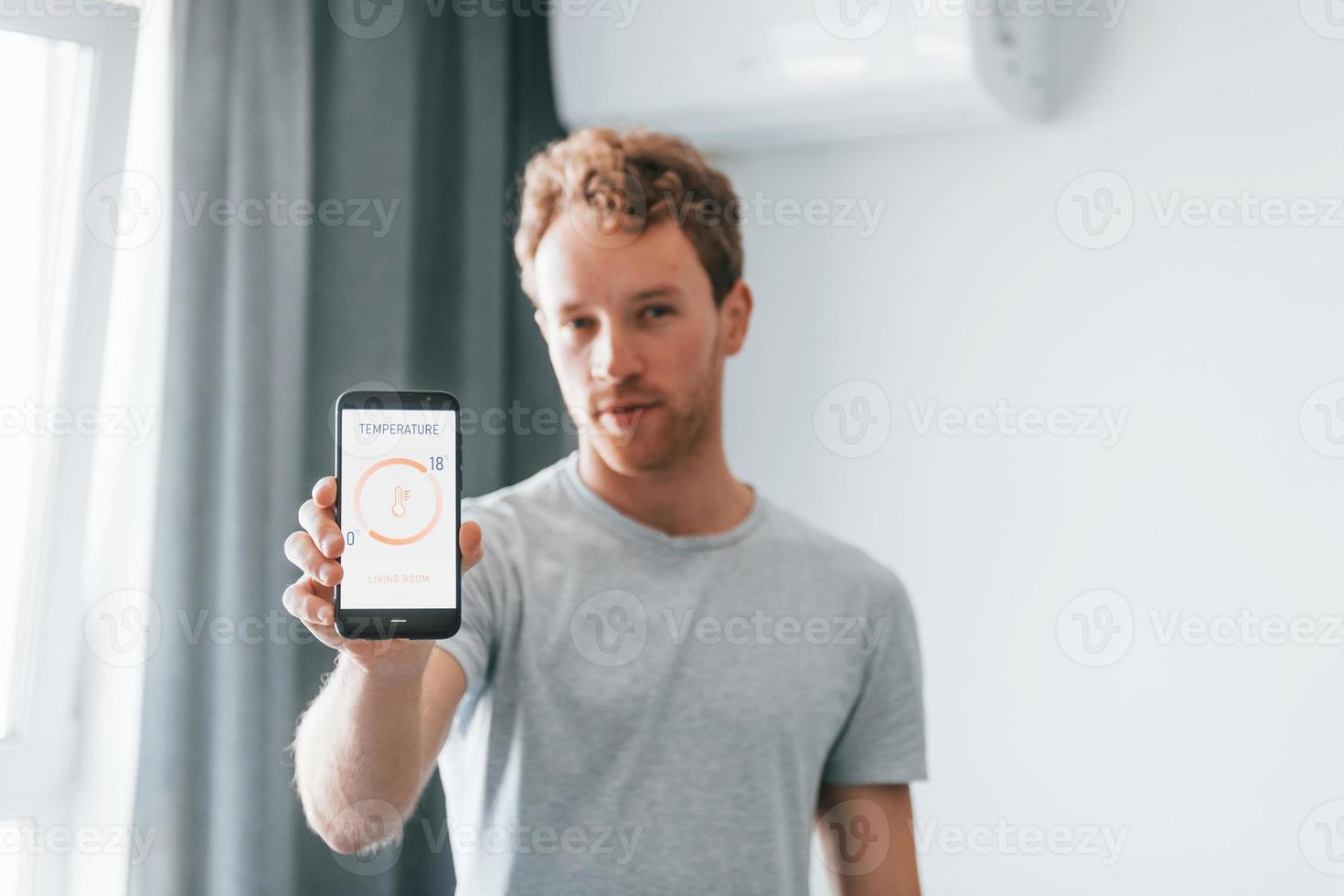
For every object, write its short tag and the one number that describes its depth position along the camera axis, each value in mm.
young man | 1080
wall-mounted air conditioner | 1678
